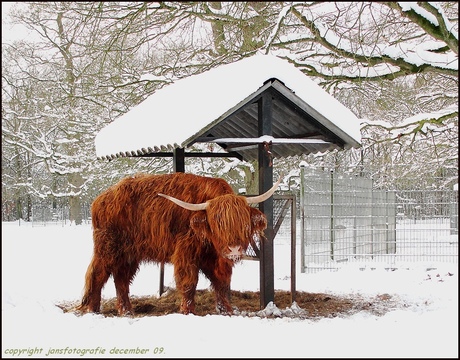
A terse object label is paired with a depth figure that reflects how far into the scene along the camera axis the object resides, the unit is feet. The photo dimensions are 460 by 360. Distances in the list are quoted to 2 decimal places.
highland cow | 21.76
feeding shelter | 22.59
